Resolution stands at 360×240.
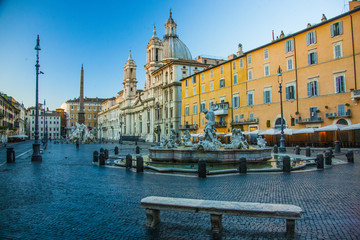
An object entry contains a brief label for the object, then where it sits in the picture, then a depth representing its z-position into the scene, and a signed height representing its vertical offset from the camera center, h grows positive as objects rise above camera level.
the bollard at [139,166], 12.78 -1.33
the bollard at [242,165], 12.05 -1.29
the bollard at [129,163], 14.12 -1.32
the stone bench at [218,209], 4.57 -1.22
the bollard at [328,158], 14.74 -1.29
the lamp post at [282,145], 23.66 -0.94
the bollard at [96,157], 17.51 -1.23
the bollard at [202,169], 11.10 -1.32
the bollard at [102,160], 15.85 -1.29
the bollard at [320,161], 13.16 -1.28
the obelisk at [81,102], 62.54 +7.90
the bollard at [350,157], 15.80 -1.34
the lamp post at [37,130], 17.86 +0.49
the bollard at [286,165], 12.30 -1.34
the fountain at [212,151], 15.18 -0.91
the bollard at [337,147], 23.38 -1.15
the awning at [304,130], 29.50 +0.34
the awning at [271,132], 32.59 +0.24
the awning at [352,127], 25.30 +0.50
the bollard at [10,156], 17.56 -1.09
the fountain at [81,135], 62.09 +0.50
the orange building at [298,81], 28.19 +6.42
